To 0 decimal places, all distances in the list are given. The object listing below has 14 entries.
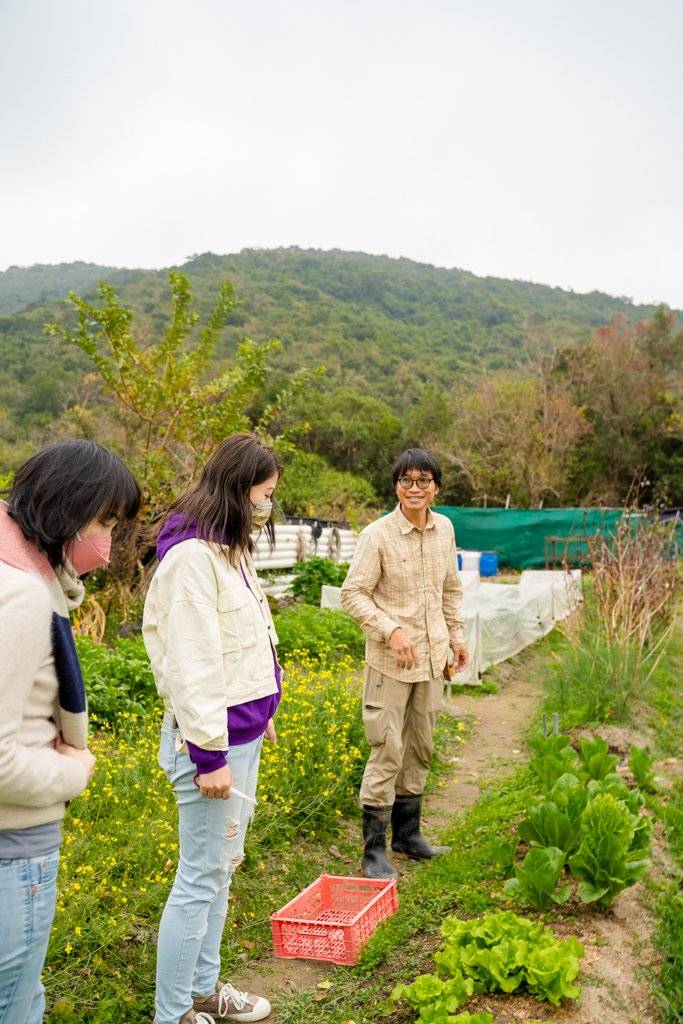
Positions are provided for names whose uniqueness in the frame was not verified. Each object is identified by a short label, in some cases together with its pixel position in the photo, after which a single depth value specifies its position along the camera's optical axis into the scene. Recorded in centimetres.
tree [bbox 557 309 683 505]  2722
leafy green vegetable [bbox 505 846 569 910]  332
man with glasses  407
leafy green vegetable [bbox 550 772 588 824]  372
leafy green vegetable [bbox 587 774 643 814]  395
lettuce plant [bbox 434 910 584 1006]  282
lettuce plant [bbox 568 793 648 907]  340
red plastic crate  335
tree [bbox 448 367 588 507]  2608
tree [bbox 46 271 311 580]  957
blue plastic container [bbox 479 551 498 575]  1752
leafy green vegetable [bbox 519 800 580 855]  362
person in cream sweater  170
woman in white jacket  245
